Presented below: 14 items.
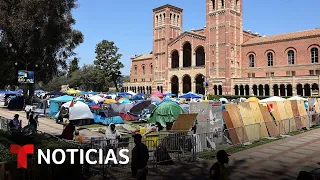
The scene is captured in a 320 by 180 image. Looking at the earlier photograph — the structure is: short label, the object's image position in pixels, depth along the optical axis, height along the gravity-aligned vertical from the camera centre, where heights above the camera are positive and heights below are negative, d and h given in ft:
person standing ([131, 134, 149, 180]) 21.57 -5.18
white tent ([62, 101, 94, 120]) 68.64 -5.08
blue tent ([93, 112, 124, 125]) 71.05 -7.26
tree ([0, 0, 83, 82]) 95.04 +20.24
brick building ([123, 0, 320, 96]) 150.30 +19.89
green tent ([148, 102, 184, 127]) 54.77 -4.35
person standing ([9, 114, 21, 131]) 44.40 -5.04
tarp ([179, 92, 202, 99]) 119.56 -2.50
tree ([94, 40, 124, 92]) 236.84 +24.54
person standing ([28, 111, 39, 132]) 46.57 -5.07
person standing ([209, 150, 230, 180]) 15.97 -4.53
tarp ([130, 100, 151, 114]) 81.98 -4.85
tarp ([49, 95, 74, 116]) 87.68 -4.04
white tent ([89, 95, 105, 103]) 106.01 -3.17
